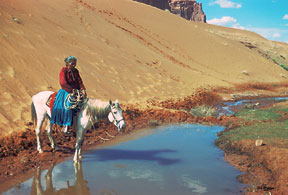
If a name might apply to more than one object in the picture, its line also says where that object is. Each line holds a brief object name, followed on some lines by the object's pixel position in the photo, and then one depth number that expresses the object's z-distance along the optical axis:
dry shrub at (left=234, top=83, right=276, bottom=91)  31.49
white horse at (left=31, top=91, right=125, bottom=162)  7.37
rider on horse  7.71
